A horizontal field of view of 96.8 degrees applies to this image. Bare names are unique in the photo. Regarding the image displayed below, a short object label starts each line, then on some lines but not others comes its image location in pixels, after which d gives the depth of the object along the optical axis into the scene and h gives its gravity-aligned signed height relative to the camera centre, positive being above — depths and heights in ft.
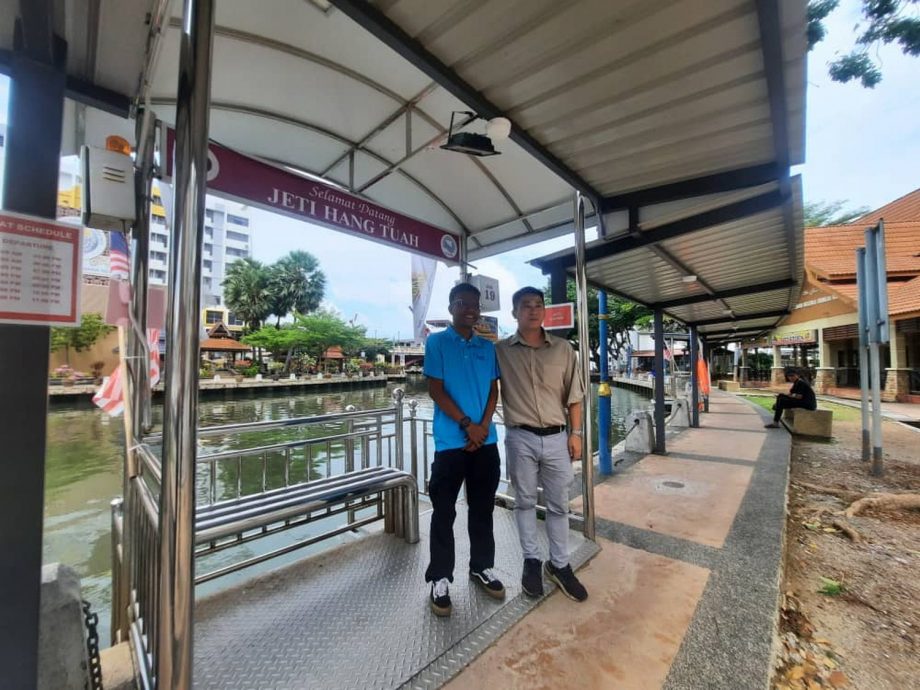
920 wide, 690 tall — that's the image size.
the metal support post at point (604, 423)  16.38 -2.74
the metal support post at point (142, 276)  6.95 +1.46
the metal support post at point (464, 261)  13.87 +3.24
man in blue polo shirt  6.89 -1.43
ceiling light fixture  8.26 +4.32
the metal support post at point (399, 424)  12.46 -2.08
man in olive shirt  7.43 -1.36
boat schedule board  4.18 +0.90
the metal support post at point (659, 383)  20.06 -1.32
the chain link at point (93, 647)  5.08 -3.73
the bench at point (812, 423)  24.79 -4.06
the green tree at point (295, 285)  123.44 +21.70
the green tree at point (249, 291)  121.29 +19.21
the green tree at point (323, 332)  112.68 +6.66
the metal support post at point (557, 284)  12.82 +2.31
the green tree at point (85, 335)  62.69 +3.29
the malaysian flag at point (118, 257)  7.35 +1.80
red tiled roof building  44.16 +5.72
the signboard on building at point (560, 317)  10.57 +1.05
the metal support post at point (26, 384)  4.38 -0.32
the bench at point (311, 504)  6.37 -2.66
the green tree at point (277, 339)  109.70 +4.50
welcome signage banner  8.58 +3.73
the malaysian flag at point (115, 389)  8.39 -0.73
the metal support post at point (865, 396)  17.94 -1.76
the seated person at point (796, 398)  26.32 -2.68
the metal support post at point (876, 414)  16.71 -2.36
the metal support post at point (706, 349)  59.37 +1.19
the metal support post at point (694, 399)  28.99 -3.05
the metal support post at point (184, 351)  3.34 +0.04
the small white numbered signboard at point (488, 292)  12.92 +2.12
